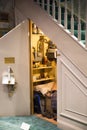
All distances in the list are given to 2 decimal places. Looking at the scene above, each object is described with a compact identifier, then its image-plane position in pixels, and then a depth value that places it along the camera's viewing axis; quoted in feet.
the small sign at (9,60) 11.34
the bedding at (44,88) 11.90
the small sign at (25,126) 9.97
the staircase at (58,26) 8.85
